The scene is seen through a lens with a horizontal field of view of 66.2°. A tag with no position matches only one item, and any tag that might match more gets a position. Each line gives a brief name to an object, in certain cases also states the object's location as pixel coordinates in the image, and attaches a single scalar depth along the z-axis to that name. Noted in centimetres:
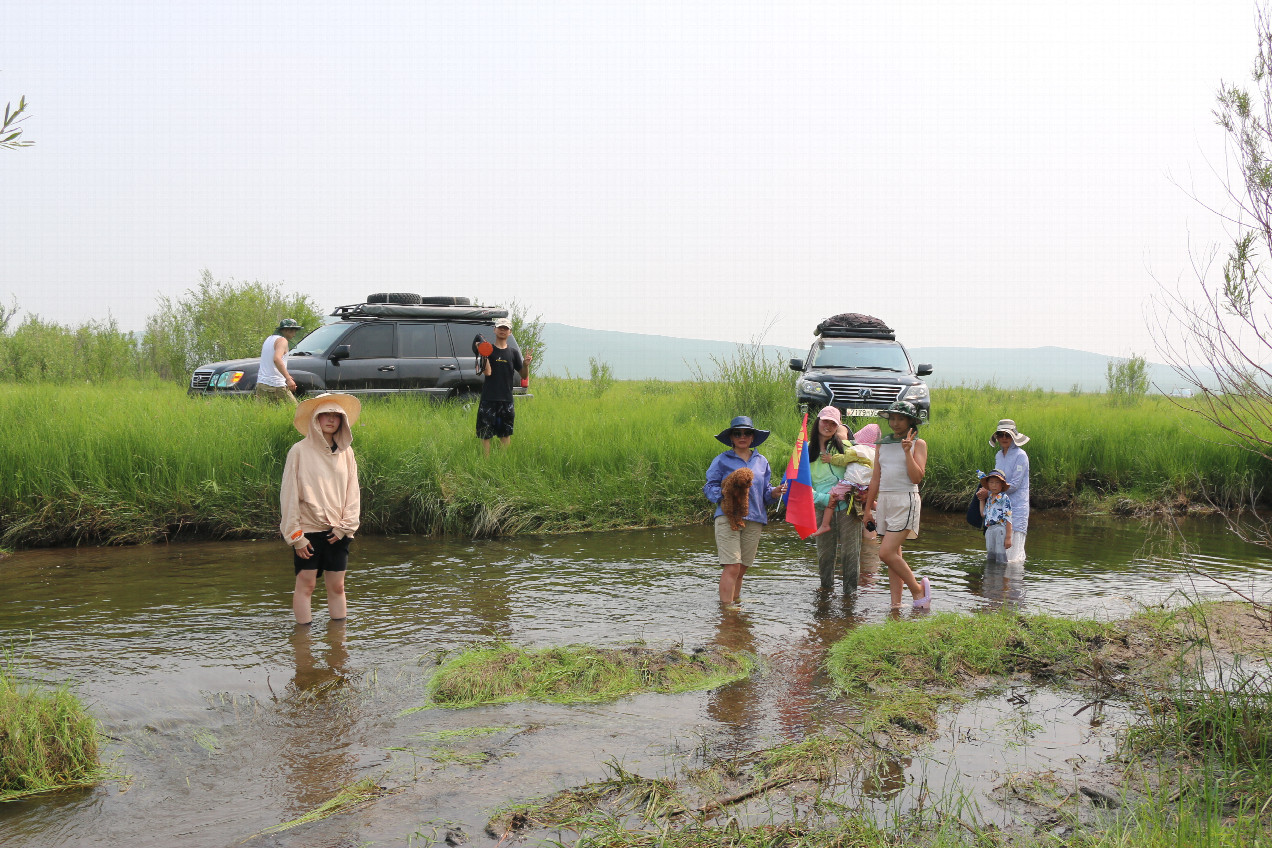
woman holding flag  789
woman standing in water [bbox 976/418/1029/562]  976
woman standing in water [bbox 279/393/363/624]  690
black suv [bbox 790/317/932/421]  1645
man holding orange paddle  1284
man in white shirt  1348
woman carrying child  862
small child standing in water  982
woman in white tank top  779
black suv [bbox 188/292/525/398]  1548
